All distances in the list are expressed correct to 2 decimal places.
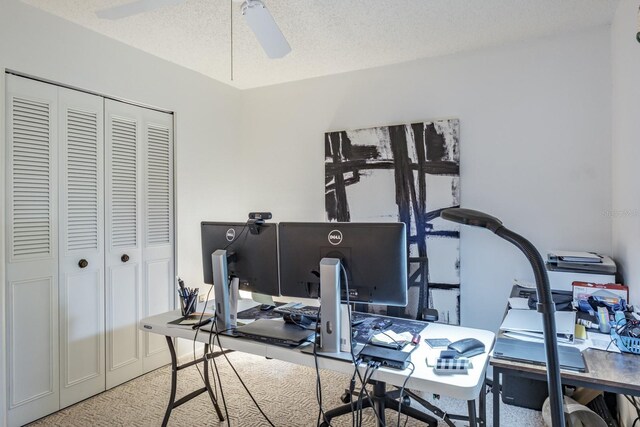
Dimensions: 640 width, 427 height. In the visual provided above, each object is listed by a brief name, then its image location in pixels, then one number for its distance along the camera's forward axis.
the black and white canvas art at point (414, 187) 3.01
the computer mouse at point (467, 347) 1.51
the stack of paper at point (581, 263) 2.25
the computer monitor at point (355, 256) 1.59
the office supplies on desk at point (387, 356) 1.44
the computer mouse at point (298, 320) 1.89
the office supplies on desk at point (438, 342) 1.66
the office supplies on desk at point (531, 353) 1.43
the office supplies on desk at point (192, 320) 1.99
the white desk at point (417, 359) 1.32
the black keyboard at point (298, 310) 2.04
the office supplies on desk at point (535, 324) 1.71
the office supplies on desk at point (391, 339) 1.61
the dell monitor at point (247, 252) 1.82
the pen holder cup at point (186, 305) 2.10
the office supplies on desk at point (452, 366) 1.38
